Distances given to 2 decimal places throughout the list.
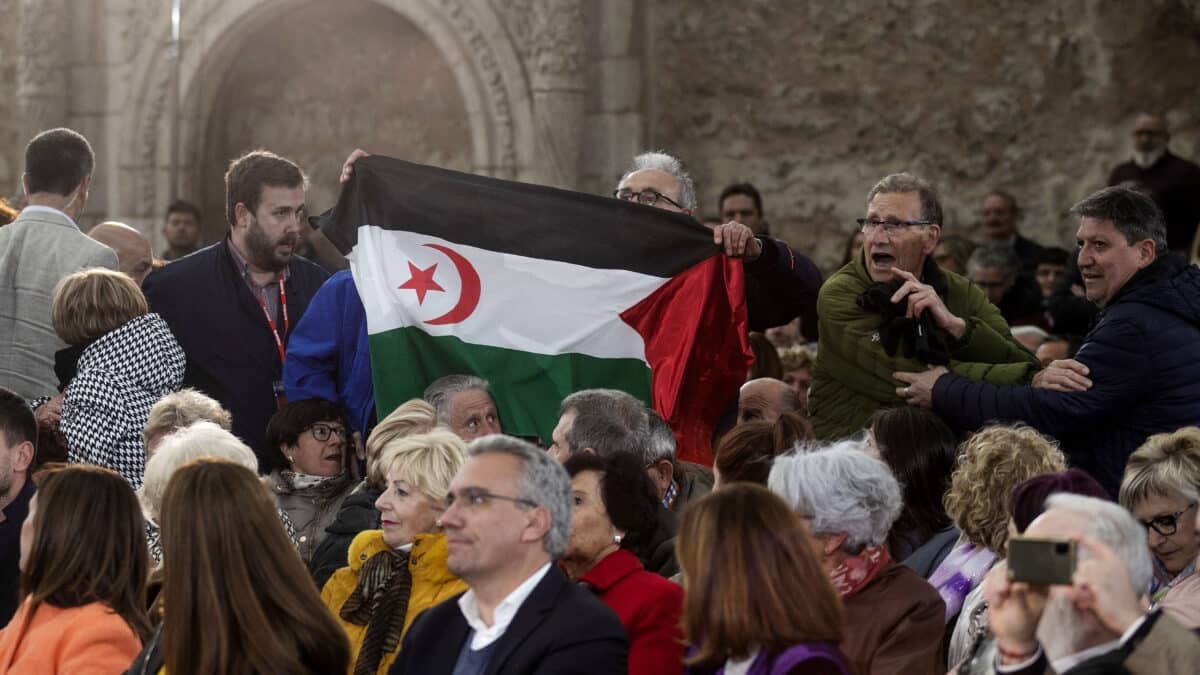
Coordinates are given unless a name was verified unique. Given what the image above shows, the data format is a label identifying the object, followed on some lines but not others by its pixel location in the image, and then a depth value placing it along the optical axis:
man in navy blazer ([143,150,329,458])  11.85
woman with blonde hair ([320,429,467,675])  8.63
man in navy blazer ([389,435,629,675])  7.16
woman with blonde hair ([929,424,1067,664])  8.39
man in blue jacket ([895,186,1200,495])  10.00
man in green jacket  10.45
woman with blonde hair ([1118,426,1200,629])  8.48
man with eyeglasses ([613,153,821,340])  11.38
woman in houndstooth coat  10.99
